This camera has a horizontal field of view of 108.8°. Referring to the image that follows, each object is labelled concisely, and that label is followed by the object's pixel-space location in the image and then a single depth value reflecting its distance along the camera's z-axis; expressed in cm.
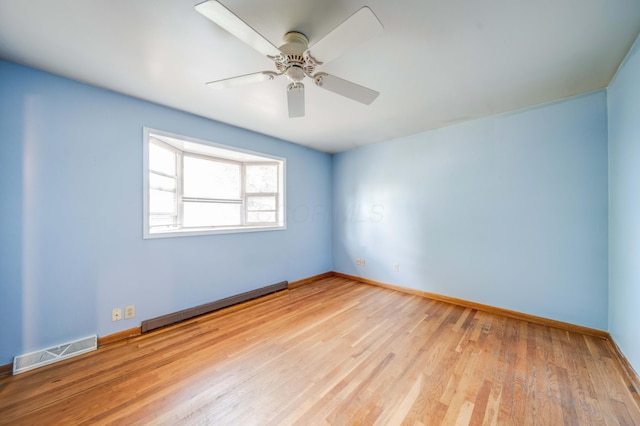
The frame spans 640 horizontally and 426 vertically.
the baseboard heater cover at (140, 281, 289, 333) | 244
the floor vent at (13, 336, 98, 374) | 181
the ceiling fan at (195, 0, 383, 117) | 113
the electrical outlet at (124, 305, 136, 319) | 231
